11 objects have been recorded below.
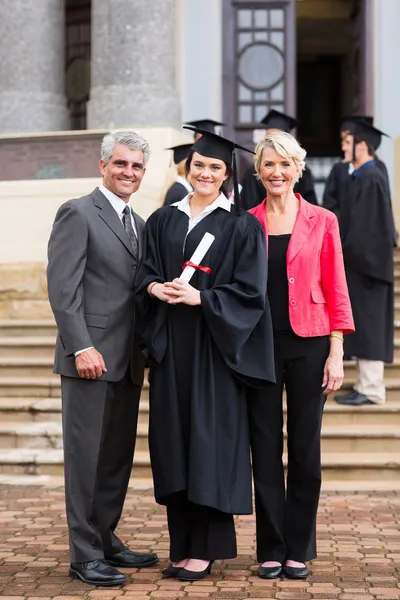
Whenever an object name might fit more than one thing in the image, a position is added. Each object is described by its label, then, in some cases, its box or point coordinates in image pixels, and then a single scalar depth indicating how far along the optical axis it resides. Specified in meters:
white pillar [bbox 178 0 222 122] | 12.01
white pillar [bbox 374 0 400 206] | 12.02
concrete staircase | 7.08
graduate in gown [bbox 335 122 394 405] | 7.98
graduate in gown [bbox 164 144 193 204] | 8.34
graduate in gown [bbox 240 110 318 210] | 8.45
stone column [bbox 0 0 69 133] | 11.73
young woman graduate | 4.56
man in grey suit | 4.67
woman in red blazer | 4.72
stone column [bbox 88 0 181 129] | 11.30
